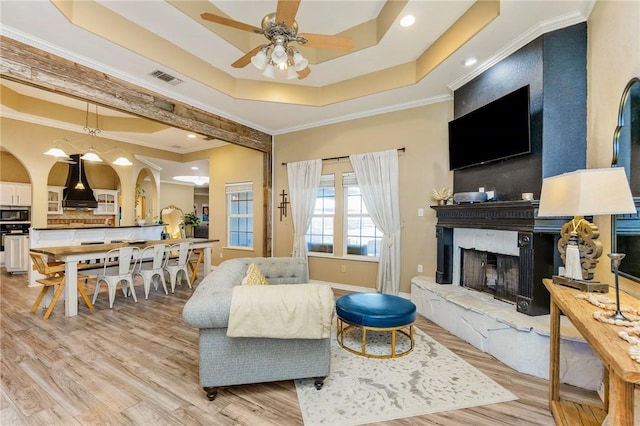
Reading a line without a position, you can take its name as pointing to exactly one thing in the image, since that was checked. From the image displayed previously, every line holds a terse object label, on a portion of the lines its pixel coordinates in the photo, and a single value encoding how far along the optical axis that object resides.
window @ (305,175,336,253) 5.14
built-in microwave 6.71
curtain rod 4.92
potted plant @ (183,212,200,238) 10.10
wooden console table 1.01
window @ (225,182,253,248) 6.28
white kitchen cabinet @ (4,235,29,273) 5.94
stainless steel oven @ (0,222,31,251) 6.62
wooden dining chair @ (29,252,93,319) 3.53
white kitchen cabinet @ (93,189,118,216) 8.27
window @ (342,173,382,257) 4.75
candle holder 1.34
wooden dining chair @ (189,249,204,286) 5.43
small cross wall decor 5.64
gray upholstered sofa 1.83
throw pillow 2.41
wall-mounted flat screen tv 2.74
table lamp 1.49
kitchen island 4.95
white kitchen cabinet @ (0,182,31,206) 6.75
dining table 3.55
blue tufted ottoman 2.50
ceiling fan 2.21
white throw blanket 1.81
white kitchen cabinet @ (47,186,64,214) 7.45
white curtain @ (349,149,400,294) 4.34
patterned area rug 1.86
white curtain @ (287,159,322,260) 5.20
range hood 7.31
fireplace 2.51
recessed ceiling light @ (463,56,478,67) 3.13
